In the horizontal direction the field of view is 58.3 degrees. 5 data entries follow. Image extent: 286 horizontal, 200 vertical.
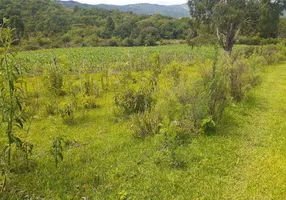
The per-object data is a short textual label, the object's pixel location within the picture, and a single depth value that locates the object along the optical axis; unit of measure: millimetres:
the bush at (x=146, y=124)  6270
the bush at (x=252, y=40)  34250
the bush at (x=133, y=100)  7629
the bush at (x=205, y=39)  19516
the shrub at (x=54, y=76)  8388
